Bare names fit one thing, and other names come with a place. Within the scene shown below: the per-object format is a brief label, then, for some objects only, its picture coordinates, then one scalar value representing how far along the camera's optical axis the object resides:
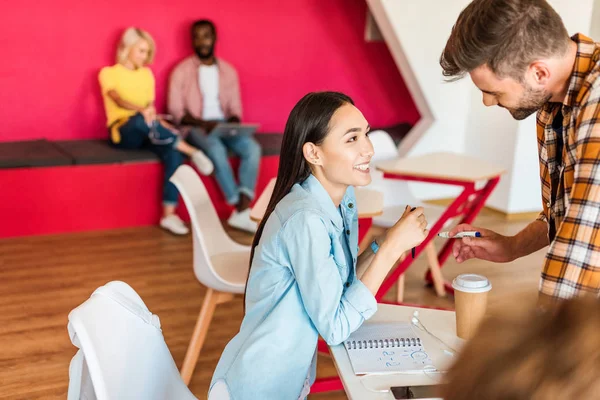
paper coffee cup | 1.59
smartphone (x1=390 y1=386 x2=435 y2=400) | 1.43
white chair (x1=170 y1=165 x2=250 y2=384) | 2.63
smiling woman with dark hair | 1.57
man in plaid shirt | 1.29
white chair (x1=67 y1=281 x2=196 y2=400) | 1.30
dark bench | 4.42
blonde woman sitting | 4.70
